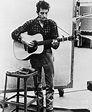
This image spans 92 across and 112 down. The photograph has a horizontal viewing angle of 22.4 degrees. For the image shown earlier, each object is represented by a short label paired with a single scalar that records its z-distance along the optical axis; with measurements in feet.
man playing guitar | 10.14
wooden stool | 8.79
